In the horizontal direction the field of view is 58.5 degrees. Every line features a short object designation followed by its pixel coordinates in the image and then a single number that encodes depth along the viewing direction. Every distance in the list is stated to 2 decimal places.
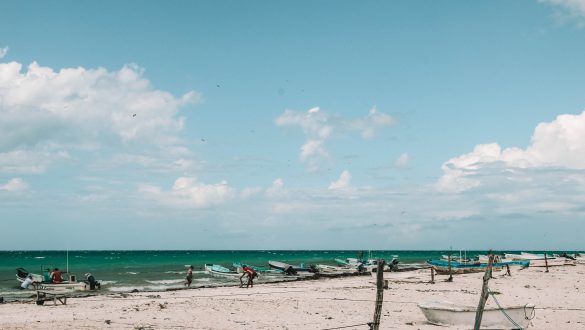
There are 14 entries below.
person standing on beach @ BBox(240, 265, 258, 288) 36.88
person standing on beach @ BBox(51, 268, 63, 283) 36.28
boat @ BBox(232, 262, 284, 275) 61.09
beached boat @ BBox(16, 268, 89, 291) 35.62
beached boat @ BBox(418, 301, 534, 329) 18.64
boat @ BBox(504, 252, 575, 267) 64.91
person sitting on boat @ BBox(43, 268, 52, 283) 37.07
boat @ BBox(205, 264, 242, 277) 53.29
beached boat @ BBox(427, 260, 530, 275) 45.54
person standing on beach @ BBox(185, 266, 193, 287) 40.04
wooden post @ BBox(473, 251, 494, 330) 15.98
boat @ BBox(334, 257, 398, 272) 58.78
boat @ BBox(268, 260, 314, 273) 55.66
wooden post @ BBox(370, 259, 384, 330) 15.93
